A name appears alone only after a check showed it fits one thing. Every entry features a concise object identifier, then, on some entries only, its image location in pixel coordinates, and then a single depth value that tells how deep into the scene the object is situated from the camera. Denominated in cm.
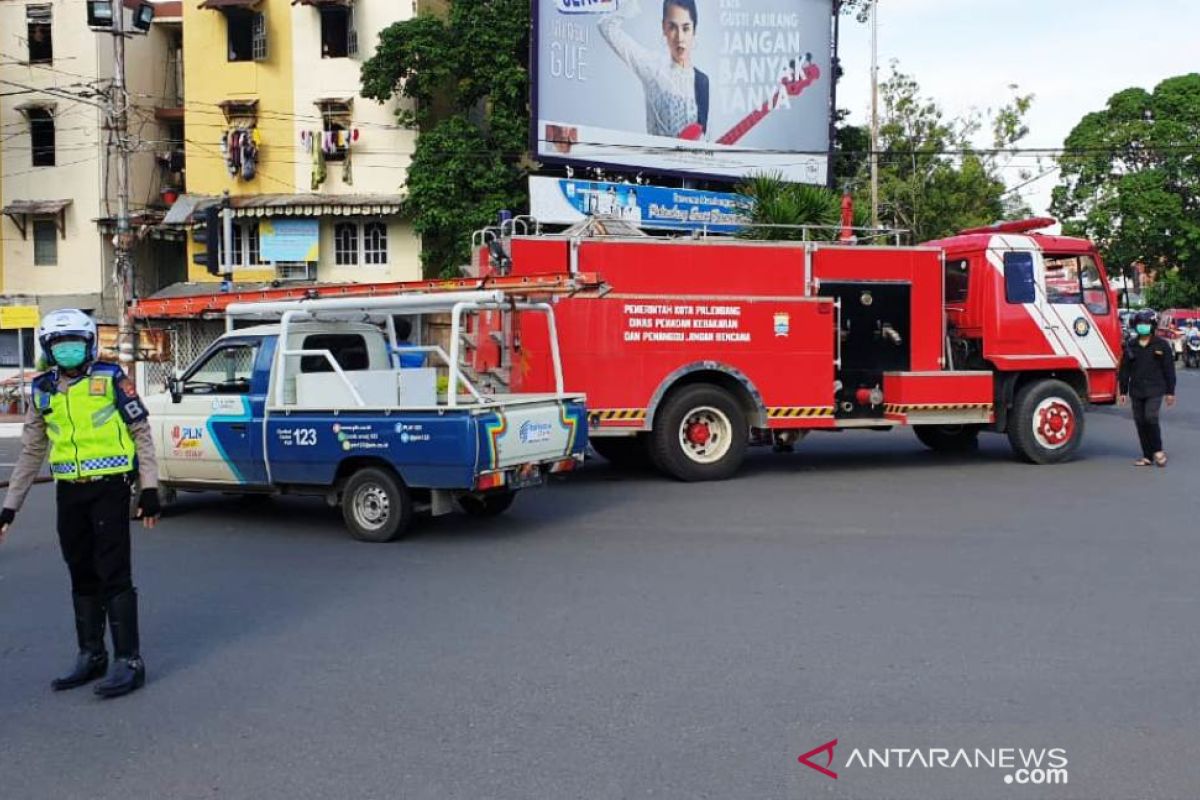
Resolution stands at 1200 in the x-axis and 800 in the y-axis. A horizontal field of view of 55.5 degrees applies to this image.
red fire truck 1184
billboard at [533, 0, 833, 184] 2670
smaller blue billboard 2680
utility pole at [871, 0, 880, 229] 2866
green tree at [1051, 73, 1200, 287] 4897
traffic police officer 510
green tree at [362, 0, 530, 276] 2802
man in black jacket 1305
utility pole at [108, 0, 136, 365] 1895
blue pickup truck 850
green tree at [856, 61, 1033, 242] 3356
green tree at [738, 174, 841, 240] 1855
